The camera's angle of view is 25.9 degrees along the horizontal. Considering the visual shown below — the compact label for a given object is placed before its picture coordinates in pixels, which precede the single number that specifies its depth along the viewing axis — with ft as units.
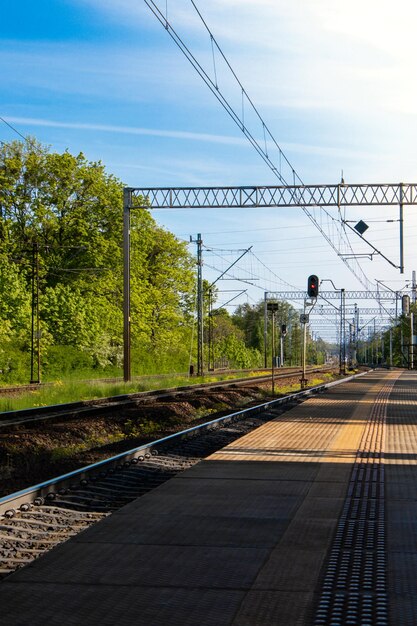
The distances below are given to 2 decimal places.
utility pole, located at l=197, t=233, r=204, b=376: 185.06
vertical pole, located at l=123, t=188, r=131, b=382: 114.40
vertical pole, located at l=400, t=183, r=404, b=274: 106.73
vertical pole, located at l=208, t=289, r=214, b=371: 244.89
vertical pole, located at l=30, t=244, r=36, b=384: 148.66
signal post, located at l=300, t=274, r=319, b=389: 107.21
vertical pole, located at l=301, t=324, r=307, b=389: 112.35
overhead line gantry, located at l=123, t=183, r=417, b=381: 109.09
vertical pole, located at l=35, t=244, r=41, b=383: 150.20
